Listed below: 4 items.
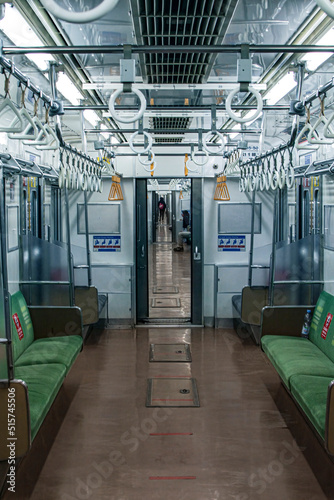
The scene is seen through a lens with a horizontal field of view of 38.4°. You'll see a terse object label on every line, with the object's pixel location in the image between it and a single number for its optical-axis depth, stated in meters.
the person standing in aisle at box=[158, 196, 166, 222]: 40.21
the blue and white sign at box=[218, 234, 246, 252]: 8.34
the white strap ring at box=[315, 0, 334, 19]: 1.55
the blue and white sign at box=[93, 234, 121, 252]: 8.38
